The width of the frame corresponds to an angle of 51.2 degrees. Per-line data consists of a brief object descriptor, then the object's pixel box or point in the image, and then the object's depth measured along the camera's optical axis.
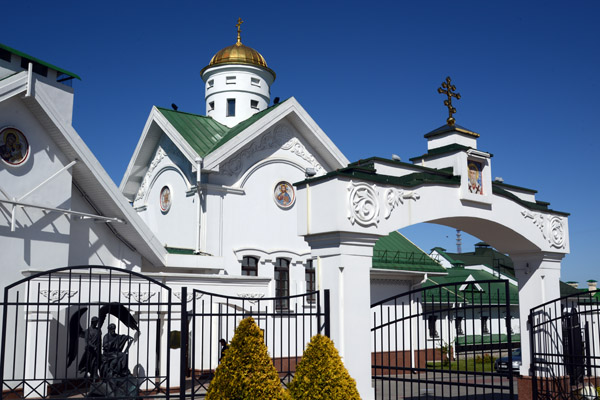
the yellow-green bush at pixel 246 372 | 7.67
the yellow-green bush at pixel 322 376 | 8.09
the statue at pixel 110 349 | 12.55
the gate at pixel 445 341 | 18.47
